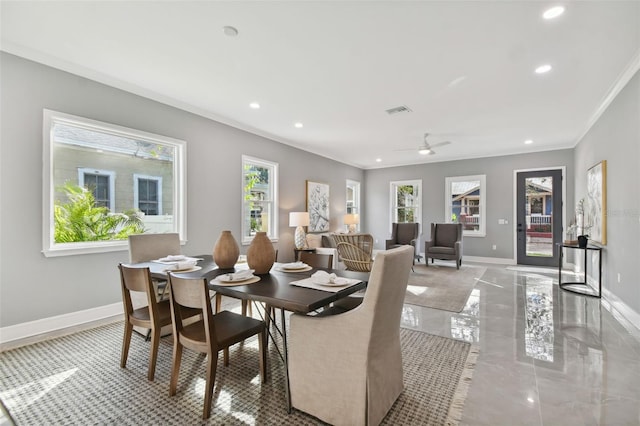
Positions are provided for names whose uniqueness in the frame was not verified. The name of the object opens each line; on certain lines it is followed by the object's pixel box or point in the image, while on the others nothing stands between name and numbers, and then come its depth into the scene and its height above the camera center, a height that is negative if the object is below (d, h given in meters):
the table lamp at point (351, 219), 7.58 -0.17
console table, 4.01 -1.12
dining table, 1.60 -0.47
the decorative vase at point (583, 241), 4.34 -0.41
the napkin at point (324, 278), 1.88 -0.42
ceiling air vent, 4.09 +1.46
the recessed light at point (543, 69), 2.96 +1.47
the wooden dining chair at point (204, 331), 1.72 -0.77
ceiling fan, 5.42 +1.19
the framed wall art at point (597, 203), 3.95 +0.15
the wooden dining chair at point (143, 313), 2.01 -0.77
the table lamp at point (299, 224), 5.68 -0.22
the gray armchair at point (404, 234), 7.02 -0.52
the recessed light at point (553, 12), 2.13 +1.48
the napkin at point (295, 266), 2.41 -0.44
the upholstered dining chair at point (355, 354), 1.52 -0.78
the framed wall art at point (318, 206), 6.57 +0.16
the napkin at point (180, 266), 2.37 -0.44
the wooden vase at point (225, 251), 2.41 -0.32
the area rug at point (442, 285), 3.97 -1.20
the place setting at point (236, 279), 1.97 -0.46
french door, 6.52 -0.07
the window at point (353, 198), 8.63 +0.44
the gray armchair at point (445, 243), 6.30 -0.69
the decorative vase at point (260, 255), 2.27 -0.33
